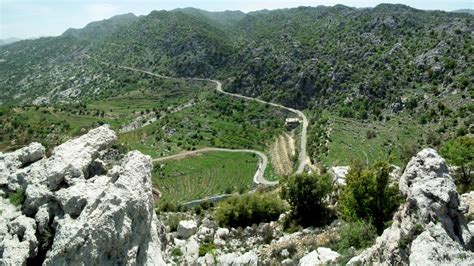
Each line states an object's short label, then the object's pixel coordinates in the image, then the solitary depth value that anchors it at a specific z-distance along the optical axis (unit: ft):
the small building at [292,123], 487.86
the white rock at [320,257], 87.04
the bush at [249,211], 146.00
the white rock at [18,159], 88.02
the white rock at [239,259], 95.63
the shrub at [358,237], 94.17
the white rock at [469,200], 101.41
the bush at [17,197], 80.23
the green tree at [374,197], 104.94
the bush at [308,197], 139.03
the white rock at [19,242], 68.80
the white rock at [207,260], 101.09
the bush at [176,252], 106.52
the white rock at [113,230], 69.56
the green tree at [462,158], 138.10
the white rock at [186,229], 125.39
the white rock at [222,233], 127.61
